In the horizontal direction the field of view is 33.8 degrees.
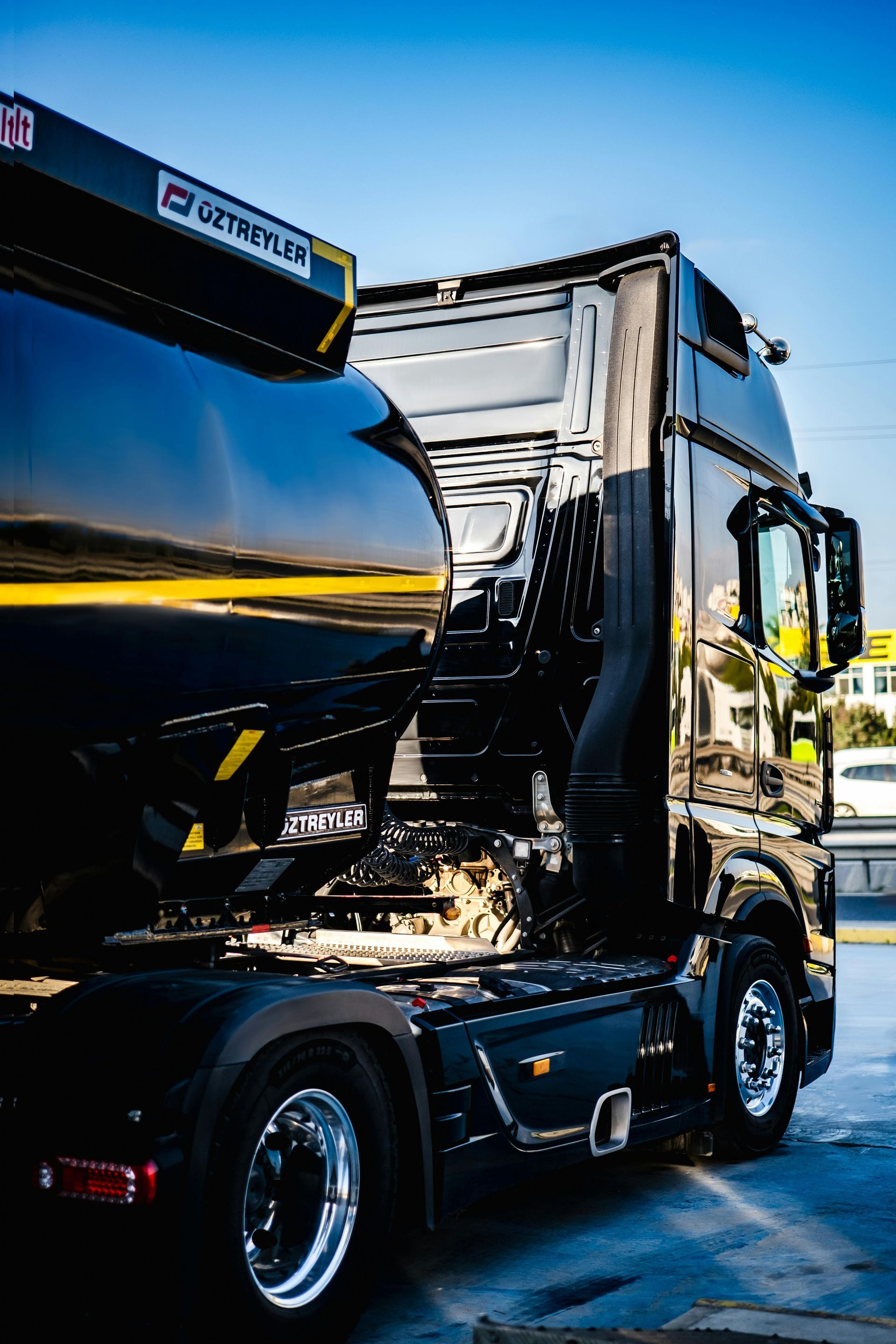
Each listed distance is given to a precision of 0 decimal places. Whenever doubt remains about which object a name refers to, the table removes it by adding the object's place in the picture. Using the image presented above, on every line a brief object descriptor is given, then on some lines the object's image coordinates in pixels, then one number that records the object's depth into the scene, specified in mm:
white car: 26938
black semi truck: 3482
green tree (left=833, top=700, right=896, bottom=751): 76125
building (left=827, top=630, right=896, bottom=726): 93812
